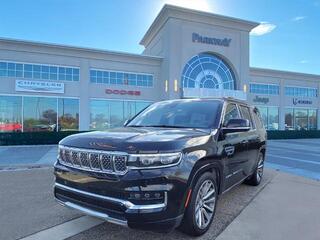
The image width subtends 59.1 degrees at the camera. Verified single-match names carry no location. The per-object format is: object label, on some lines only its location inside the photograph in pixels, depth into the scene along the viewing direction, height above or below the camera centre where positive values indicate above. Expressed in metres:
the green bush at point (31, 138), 17.78 -1.28
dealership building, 23.05 +4.05
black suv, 3.13 -0.64
